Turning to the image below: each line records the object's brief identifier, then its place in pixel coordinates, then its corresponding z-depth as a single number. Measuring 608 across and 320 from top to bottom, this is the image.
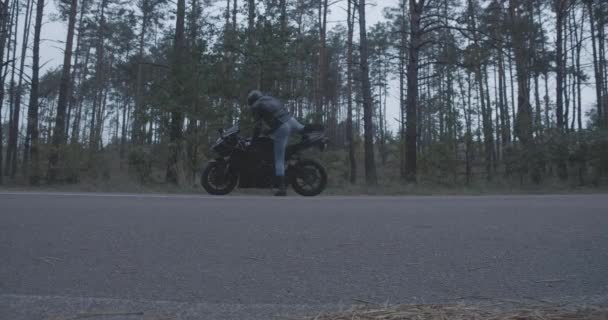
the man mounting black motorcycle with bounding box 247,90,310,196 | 8.34
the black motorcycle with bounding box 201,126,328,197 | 8.77
